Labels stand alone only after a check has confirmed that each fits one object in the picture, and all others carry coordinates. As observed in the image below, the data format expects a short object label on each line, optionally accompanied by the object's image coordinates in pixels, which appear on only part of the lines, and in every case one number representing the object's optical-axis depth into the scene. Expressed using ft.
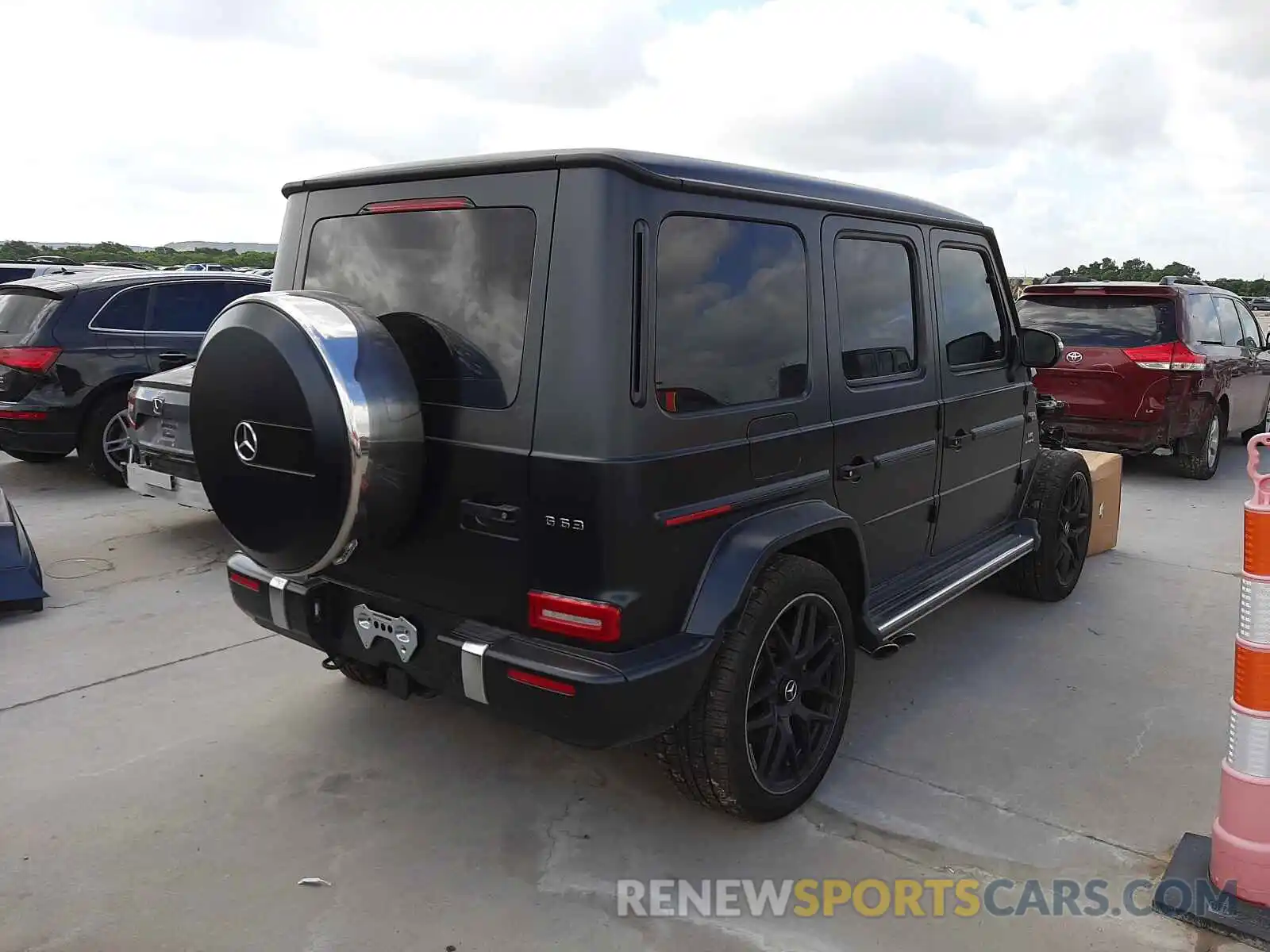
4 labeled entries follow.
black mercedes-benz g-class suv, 8.38
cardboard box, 19.79
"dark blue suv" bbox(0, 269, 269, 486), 23.72
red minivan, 26.61
